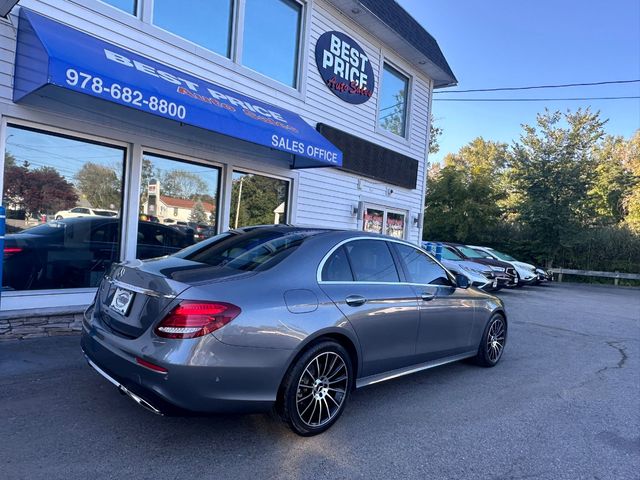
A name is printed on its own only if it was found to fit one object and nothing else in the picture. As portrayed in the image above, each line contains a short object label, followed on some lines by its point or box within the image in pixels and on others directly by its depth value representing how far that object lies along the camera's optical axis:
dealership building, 5.16
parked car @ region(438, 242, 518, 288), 14.17
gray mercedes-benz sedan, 2.83
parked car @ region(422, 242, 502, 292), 12.68
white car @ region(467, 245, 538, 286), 15.96
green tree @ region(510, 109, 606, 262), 20.69
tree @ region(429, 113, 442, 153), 33.06
